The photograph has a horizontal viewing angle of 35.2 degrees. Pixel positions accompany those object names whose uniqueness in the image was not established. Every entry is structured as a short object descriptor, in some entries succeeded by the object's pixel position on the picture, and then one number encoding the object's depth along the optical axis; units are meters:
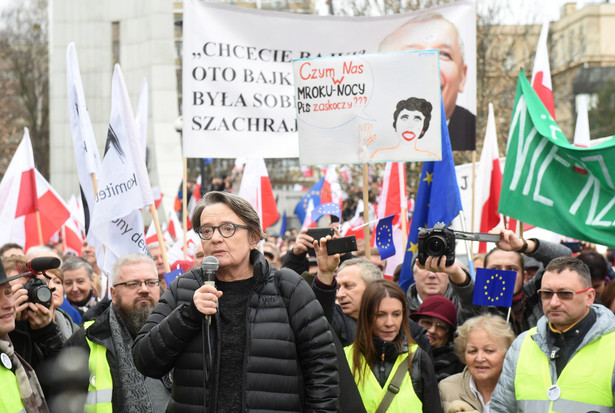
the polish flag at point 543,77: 9.01
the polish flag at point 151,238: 11.62
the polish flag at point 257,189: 11.07
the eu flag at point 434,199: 7.50
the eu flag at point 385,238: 7.56
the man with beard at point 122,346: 5.08
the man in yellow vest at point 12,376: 4.33
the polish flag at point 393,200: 9.86
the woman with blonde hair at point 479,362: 5.50
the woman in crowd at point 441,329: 6.04
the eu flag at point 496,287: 5.96
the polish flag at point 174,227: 14.89
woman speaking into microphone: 4.02
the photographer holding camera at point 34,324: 4.88
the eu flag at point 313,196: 14.26
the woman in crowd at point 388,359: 5.21
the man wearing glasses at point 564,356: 4.86
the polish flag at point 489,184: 9.52
